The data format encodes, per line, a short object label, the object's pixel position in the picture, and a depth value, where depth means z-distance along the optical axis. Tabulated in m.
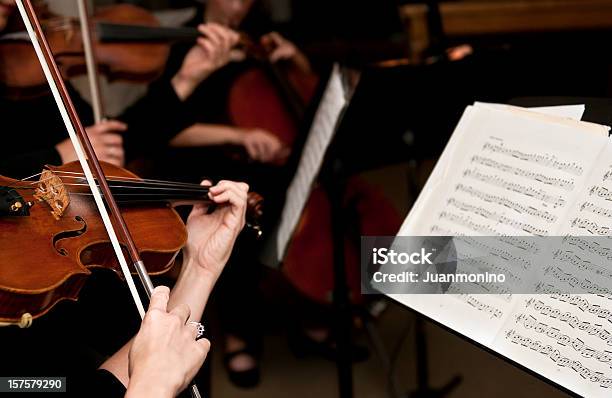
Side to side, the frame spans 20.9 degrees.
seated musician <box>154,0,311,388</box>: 2.83
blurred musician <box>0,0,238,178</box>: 2.31
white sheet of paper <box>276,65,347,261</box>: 2.33
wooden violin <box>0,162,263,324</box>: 1.90
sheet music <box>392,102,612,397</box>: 1.93
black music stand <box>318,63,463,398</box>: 2.41
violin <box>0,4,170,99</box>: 2.40
